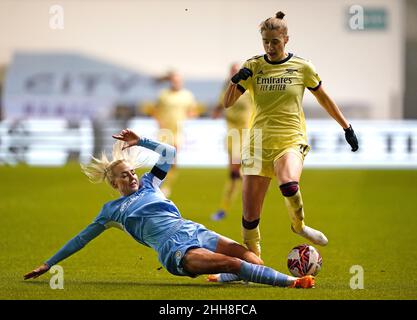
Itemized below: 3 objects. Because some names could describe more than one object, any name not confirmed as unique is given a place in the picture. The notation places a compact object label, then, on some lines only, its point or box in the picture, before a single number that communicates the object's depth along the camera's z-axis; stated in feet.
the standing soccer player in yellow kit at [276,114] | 58.23
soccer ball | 56.75
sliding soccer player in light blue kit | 51.83
